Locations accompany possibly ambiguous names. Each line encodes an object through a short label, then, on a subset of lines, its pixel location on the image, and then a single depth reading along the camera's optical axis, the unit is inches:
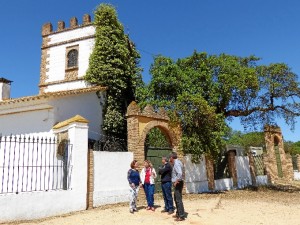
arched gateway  388.2
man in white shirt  257.8
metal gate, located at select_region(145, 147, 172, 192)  424.7
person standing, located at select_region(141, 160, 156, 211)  306.1
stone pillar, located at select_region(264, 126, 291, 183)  675.0
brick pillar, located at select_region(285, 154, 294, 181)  750.7
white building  389.5
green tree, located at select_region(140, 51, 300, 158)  442.5
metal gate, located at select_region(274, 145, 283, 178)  743.7
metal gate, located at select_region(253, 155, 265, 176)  638.3
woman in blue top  295.2
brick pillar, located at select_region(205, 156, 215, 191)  491.2
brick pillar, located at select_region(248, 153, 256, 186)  610.3
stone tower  573.7
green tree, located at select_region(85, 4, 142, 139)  490.1
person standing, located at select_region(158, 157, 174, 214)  282.9
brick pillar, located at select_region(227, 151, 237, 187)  557.8
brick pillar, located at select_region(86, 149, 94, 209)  321.5
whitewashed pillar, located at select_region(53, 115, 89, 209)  307.5
